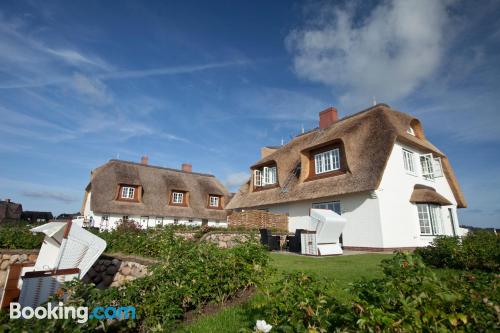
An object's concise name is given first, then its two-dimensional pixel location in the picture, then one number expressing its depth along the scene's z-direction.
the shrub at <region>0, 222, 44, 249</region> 10.18
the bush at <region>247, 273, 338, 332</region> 2.29
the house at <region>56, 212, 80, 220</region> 41.73
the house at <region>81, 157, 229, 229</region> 25.61
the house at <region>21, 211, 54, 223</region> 40.75
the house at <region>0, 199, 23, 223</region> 36.87
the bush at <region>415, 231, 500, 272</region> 6.56
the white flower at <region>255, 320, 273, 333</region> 1.97
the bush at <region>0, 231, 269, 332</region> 3.27
